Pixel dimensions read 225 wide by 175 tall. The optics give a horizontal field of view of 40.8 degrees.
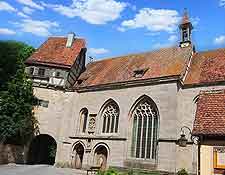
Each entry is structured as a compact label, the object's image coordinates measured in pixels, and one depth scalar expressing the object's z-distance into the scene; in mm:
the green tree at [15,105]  26477
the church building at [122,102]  23812
